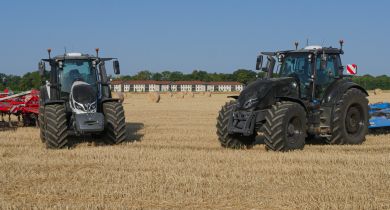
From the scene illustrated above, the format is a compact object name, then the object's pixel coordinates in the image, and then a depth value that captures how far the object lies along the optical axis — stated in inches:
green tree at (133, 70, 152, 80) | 5581.2
